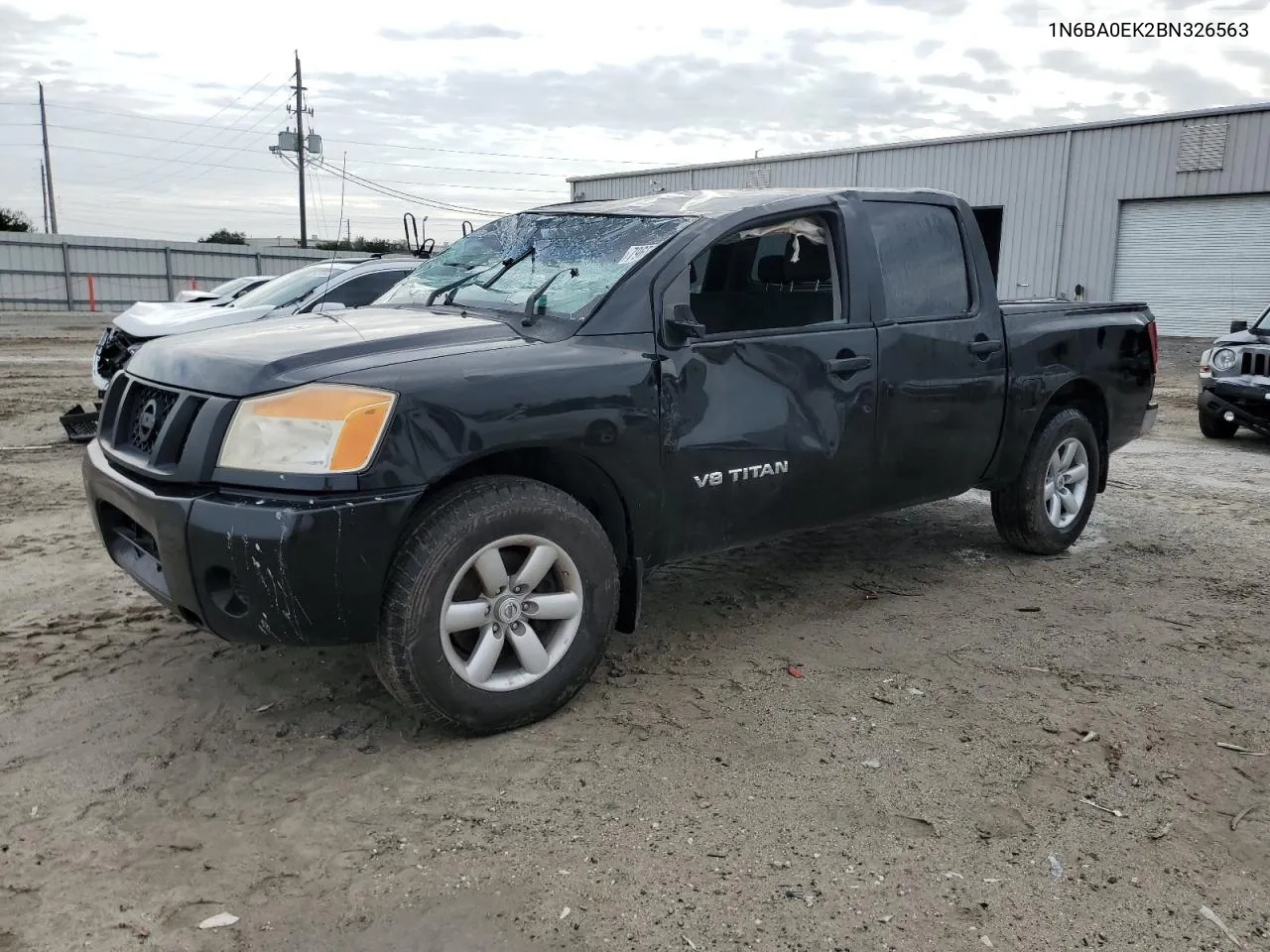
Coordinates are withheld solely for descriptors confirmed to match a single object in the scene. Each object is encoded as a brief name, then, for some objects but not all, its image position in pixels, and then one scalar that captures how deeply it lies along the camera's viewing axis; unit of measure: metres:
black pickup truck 3.02
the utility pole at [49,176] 57.59
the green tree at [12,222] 45.51
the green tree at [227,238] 52.06
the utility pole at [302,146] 45.56
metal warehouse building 19.64
